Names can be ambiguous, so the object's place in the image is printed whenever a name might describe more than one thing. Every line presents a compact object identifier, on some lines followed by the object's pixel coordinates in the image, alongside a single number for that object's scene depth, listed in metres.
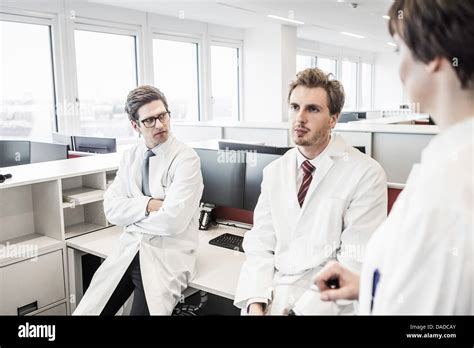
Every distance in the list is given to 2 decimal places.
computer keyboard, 1.75
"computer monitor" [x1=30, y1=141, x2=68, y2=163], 2.37
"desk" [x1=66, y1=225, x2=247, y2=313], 1.45
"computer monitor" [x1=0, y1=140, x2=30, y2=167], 2.59
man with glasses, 1.51
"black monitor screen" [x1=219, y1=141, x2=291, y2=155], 1.80
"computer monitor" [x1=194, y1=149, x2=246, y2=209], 1.84
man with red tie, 1.22
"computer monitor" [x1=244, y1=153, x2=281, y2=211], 1.77
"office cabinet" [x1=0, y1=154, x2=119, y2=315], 1.69
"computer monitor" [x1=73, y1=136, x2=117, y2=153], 2.57
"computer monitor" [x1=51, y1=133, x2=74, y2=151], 2.82
